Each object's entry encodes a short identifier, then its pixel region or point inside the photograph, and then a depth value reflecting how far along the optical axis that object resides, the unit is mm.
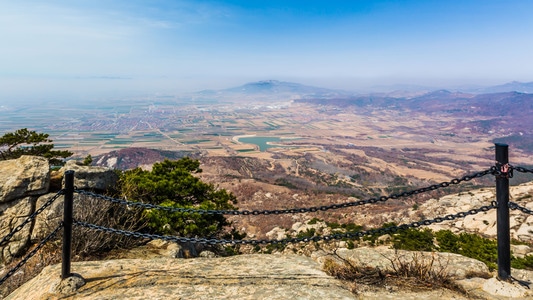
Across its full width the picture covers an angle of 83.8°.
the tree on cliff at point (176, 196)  9109
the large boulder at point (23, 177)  6859
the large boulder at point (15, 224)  6238
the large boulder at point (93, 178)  7855
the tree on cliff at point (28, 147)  13328
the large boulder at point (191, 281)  3248
